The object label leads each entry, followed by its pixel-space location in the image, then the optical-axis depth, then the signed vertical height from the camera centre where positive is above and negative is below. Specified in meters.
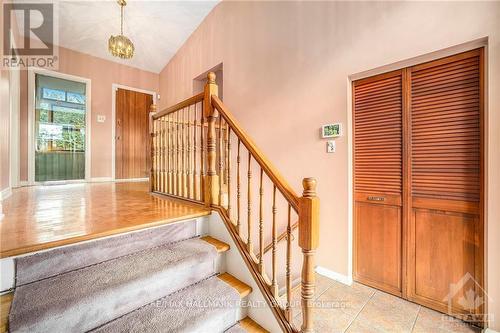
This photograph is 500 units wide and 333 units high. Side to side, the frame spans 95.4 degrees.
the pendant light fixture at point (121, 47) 3.40 +1.78
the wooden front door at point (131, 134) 5.52 +0.77
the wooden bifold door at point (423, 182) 1.75 -0.14
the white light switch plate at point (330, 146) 2.43 +0.21
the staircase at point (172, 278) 1.08 -0.62
